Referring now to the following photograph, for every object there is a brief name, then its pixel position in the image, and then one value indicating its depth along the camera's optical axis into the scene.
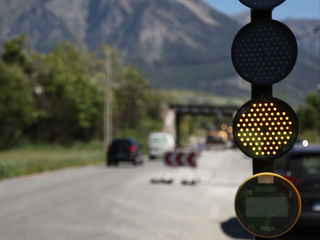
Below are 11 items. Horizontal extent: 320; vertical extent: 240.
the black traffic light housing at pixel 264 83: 3.79
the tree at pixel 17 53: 80.75
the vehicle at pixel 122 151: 35.53
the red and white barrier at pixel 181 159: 22.66
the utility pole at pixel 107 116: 49.56
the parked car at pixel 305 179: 9.79
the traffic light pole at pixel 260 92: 3.85
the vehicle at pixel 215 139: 80.88
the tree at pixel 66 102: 77.19
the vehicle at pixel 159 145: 46.66
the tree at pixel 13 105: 67.31
